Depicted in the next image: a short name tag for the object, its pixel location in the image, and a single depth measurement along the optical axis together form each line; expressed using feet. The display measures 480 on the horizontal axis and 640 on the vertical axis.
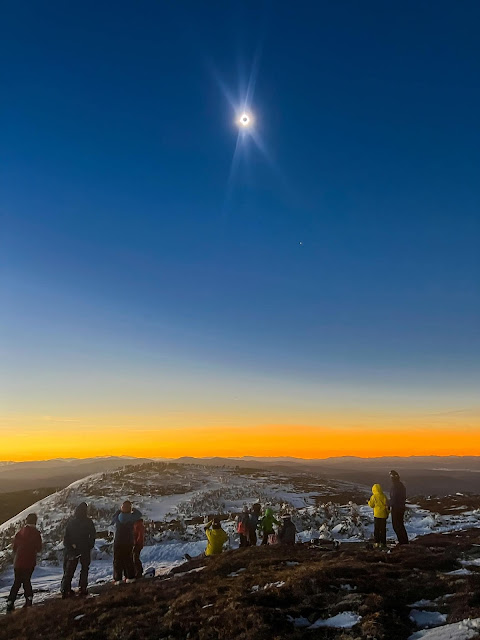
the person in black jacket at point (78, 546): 45.47
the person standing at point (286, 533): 66.39
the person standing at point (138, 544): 51.68
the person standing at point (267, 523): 67.97
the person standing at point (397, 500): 60.34
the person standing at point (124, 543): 49.08
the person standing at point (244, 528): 68.54
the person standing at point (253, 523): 68.95
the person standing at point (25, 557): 44.09
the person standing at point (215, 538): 61.87
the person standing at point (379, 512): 59.00
